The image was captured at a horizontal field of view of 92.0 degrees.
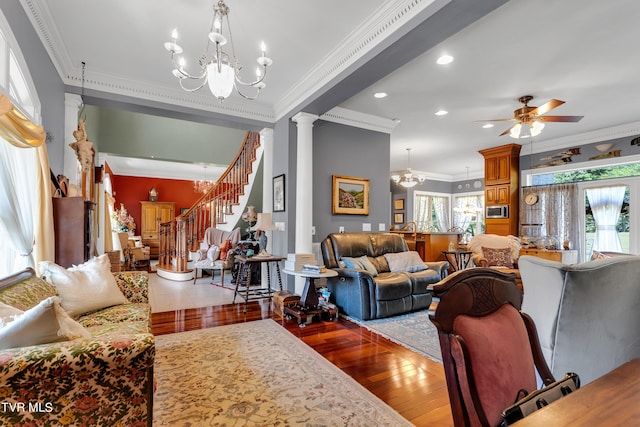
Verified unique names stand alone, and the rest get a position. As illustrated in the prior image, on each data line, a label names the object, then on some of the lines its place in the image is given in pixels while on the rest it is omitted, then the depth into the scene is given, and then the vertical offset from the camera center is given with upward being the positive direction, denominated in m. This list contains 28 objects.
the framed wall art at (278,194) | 4.51 +0.35
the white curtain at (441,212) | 10.26 +0.17
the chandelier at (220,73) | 2.36 +1.13
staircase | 6.18 +0.03
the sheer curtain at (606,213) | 5.53 +0.07
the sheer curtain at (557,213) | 6.04 +0.08
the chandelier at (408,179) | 7.59 +0.96
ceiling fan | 3.91 +1.27
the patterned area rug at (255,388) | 1.80 -1.17
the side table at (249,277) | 4.13 -0.92
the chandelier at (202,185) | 10.59 +1.11
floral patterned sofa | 1.08 -0.62
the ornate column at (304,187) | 4.20 +0.41
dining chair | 0.87 -0.39
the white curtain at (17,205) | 2.24 +0.10
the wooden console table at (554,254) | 5.61 -0.68
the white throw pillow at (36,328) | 1.16 -0.43
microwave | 6.58 +0.13
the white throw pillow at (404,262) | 4.33 -0.64
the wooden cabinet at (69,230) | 2.85 -0.12
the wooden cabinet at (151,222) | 10.43 -0.16
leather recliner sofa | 3.66 -0.77
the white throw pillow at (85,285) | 2.23 -0.52
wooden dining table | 0.70 -0.47
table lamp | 4.30 -0.10
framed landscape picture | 4.75 +0.34
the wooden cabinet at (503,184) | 6.54 +0.71
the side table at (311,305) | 3.56 -1.05
